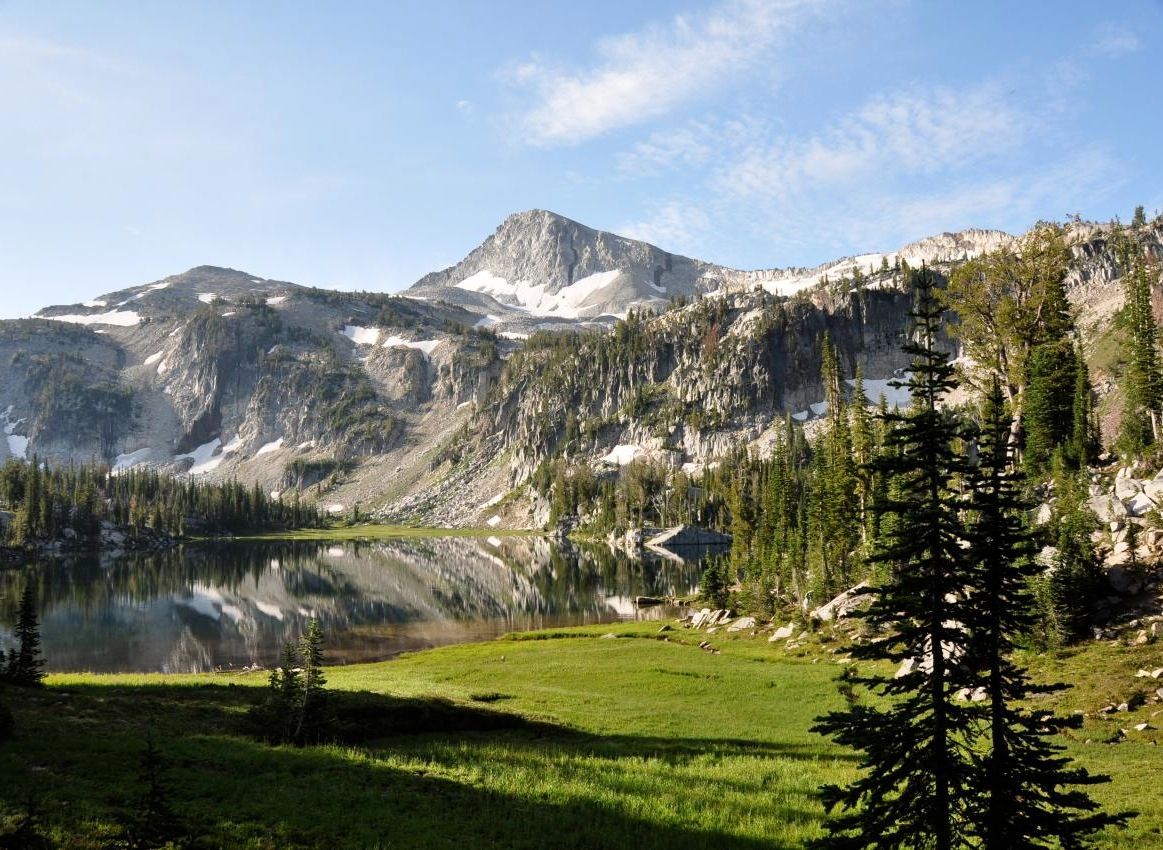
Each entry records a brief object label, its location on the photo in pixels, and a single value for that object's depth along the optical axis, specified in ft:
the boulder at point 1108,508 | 137.59
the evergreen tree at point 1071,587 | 120.88
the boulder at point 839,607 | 186.96
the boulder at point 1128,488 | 144.87
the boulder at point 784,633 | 190.29
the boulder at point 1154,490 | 133.65
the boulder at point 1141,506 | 134.93
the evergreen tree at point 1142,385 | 183.21
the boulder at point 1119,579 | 125.18
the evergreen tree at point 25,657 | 105.60
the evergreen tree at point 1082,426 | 191.83
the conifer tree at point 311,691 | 85.05
